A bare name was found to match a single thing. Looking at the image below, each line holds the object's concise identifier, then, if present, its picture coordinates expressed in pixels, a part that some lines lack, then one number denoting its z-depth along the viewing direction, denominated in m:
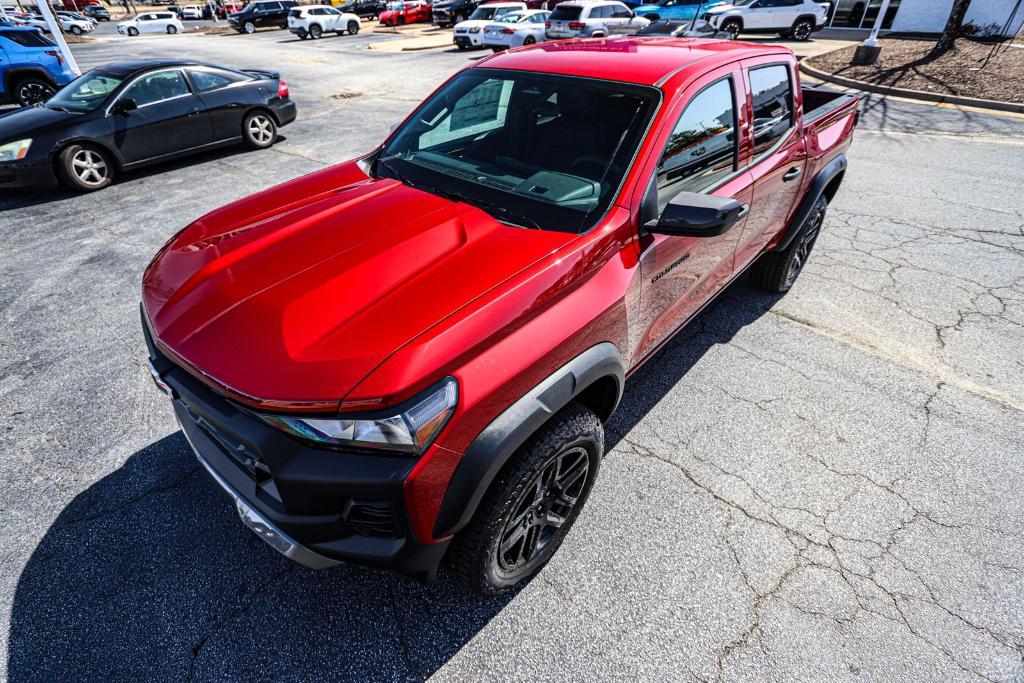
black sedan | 6.19
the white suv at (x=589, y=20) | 16.38
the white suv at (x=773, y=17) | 18.38
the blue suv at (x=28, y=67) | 10.32
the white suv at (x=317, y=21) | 26.25
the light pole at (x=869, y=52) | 13.09
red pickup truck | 1.62
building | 15.79
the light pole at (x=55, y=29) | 10.79
